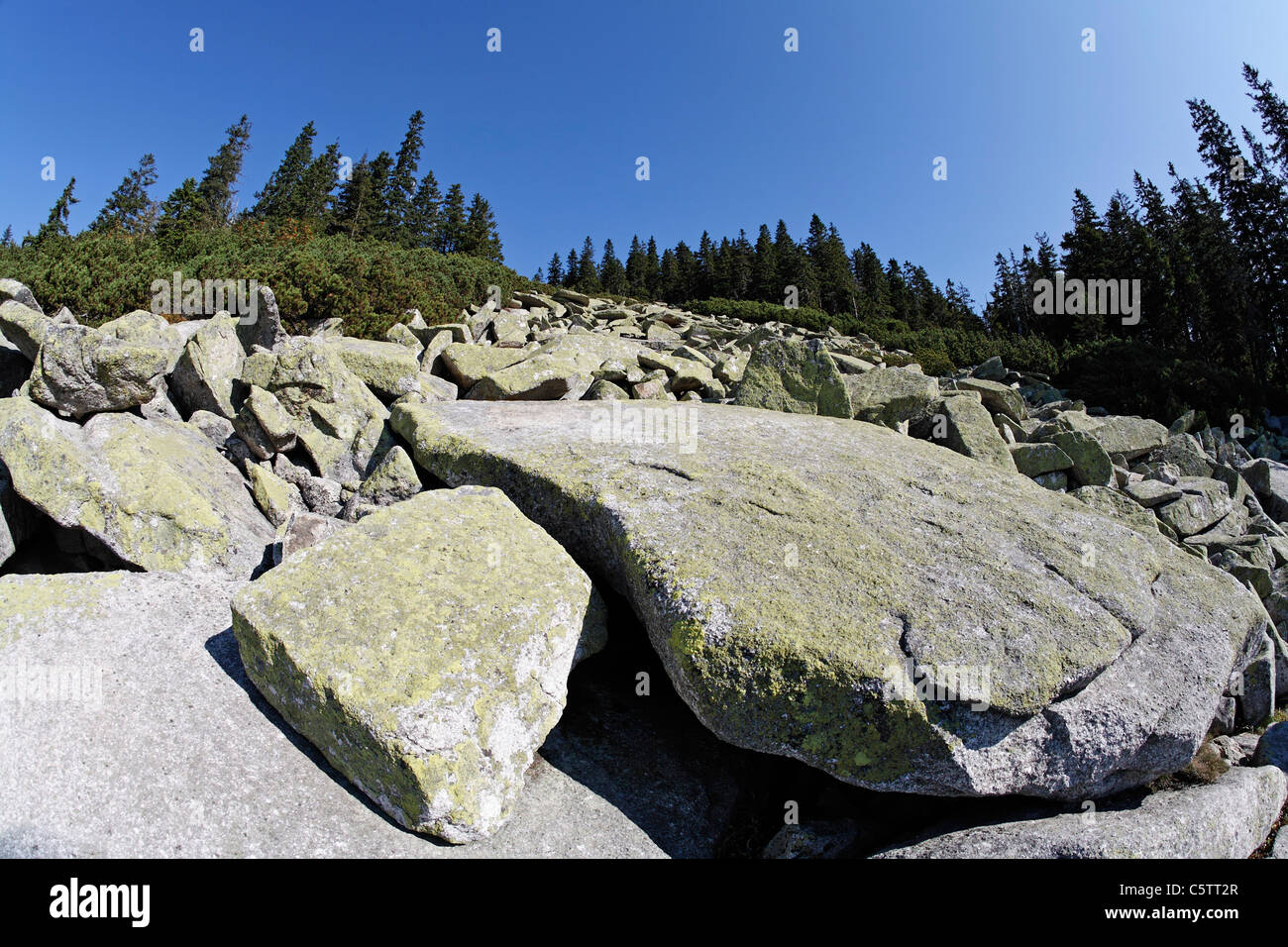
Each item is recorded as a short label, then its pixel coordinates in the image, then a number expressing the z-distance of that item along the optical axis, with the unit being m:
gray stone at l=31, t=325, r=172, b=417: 6.92
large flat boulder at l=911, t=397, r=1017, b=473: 10.18
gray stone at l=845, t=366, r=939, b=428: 11.11
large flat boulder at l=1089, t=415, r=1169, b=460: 13.84
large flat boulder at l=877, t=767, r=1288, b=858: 4.04
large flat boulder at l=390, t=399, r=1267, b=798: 4.37
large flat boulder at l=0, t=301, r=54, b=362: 8.29
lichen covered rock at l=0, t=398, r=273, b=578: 5.93
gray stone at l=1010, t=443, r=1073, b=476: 11.03
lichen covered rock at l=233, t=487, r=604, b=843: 4.14
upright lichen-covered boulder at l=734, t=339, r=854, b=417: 11.14
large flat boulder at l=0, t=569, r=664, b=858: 3.81
